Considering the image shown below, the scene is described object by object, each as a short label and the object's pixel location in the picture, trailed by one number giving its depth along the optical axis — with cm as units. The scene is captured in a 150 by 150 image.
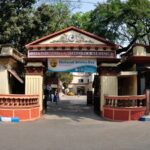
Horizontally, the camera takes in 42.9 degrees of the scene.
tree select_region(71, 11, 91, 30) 1968
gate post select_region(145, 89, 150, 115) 948
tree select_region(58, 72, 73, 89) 3876
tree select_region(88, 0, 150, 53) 1626
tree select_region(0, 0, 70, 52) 1374
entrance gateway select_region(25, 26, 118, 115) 1046
